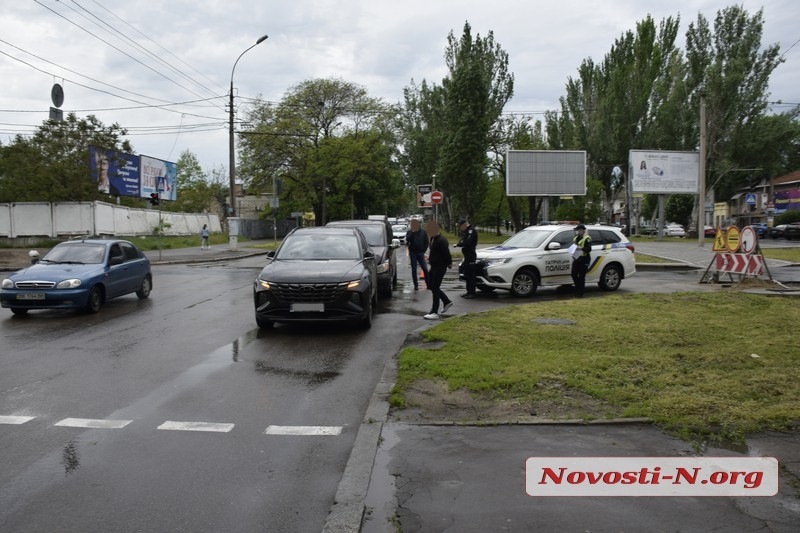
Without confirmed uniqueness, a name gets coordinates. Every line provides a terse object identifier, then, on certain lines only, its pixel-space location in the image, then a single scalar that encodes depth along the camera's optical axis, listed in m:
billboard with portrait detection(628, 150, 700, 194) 44.62
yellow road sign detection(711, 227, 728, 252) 15.62
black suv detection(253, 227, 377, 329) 9.16
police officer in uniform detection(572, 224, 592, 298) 13.16
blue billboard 32.97
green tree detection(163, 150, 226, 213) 81.06
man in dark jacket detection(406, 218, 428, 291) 14.99
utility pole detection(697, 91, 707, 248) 29.94
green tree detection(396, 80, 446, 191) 53.66
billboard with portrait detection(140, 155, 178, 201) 46.22
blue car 11.22
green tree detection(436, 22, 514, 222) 46.00
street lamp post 32.81
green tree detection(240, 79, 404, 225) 52.31
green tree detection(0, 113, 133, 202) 30.83
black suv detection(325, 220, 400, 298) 13.77
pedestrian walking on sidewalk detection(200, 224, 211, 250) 35.95
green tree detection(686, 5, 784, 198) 43.22
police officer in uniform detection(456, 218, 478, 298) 13.50
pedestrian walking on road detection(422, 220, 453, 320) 10.71
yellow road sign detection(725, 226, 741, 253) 14.92
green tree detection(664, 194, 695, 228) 75.64
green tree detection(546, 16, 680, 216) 48.94
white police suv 13.90
